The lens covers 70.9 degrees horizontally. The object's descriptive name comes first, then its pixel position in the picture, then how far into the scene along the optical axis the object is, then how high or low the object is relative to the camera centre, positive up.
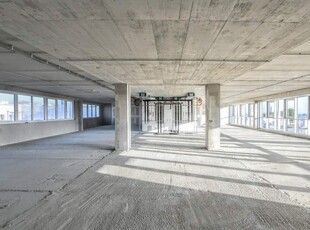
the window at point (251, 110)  21.03 +0.24
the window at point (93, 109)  23.43 +0.37
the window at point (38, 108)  12.67 +0.30
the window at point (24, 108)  11.46 +0.29
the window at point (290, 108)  14.37 +0.30
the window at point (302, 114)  13.00 -0.11
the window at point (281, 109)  15.82 +0.25
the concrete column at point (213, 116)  9.05 -0.14
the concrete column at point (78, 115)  17.78 -0.17
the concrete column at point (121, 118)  8.96 -0.21
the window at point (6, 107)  10.34 +0.31
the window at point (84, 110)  21.07 +0.24
